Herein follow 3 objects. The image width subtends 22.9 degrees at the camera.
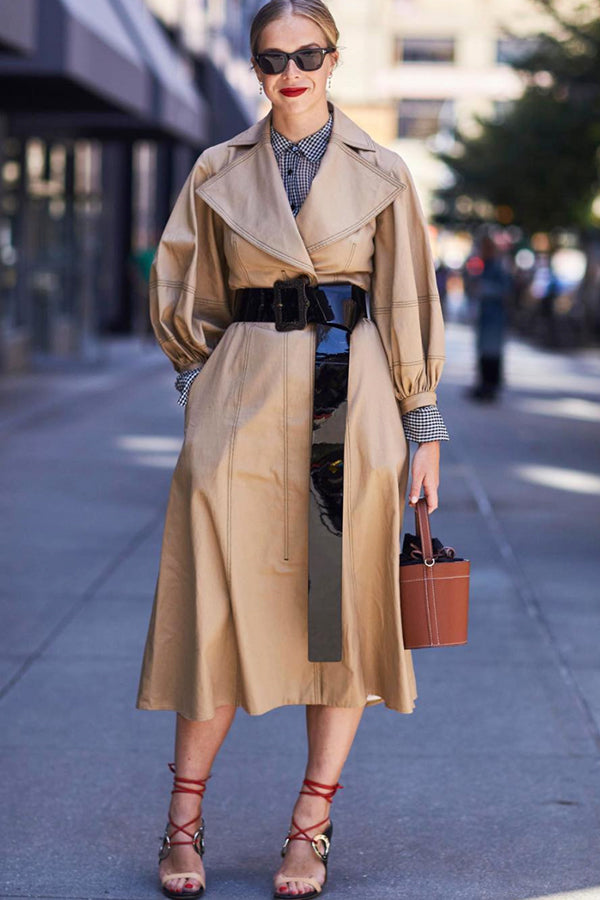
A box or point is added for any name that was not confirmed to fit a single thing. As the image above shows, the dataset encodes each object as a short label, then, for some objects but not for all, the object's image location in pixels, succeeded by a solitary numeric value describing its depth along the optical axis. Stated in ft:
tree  70.38
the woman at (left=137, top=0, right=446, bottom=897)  10.83
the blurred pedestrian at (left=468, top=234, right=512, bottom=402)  53.06
